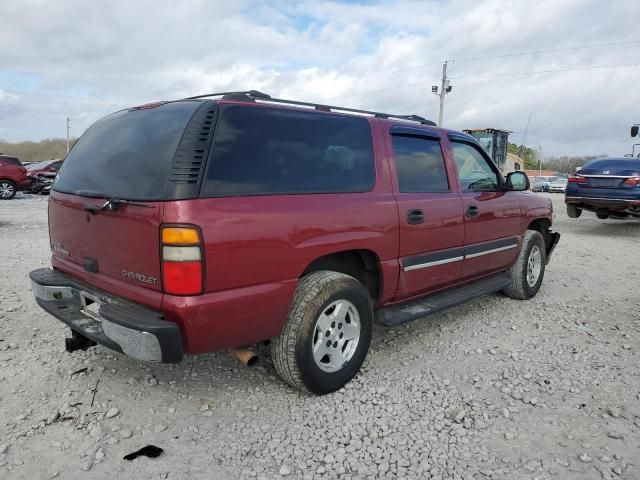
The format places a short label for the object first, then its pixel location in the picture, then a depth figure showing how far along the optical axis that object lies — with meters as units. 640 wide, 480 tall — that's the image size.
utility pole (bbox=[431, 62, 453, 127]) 34.44
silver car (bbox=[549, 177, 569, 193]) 33.44
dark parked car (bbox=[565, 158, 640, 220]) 9.66
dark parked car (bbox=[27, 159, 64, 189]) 18.53
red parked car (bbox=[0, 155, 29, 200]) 15.98
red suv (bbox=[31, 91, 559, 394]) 2.49
